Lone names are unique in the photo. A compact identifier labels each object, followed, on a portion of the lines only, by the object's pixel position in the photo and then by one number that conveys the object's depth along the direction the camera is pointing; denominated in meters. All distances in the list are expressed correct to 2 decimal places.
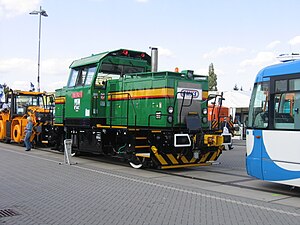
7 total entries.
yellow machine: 19.42
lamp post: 29.71
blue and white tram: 7.97
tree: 78.82
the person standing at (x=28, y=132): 17.75
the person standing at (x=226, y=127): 18.45
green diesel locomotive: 11.37
